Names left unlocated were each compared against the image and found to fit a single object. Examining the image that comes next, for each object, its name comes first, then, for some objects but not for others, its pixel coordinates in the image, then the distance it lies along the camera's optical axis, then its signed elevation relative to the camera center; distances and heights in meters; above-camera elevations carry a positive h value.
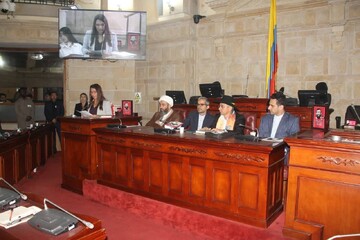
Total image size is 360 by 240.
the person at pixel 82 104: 6.25 -0.21
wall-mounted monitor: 7.16 +1.49
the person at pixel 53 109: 7.48 -0.39
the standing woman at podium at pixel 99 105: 4.71 -0.17
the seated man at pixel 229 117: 3.86 -0.26
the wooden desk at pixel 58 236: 1.33 -0.64
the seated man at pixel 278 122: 3.61 -0.29
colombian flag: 5.25 +0.75
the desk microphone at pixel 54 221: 1.37 -0.60
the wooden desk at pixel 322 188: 2.27 -0.70
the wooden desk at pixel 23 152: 4.16 -0.97
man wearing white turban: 4.52 -0.28
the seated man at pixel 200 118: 4.32 -0.32
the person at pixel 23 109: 6.87 -0.37
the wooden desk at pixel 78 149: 4.11 -0.78
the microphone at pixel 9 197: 1.66 -0.59
